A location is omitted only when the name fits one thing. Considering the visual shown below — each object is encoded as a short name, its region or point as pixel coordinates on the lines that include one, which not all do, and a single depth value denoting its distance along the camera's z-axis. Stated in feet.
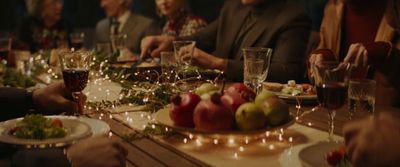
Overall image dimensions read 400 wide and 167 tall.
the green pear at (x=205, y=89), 5.12
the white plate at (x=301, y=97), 6.24
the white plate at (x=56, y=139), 4.40
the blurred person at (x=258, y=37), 9.04
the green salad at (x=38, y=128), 4.56
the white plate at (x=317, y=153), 3.83
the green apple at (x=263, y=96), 4.67
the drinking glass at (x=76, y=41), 10.78
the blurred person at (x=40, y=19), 16.53
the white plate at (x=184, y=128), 4.37
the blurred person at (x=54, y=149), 3.82
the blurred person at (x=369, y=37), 7.24
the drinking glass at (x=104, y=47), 10.26
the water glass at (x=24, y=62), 9.55
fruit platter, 4.39
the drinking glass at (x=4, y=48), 9.75
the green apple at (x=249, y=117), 4.41
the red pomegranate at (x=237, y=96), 4.62
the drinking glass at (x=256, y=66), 6.03
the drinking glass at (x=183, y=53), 7.16
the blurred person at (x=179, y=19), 13.44
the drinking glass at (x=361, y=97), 5.26
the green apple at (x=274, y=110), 4.58
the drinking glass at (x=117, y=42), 10.63
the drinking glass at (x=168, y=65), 6.97
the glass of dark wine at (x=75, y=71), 5.57
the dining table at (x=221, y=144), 4.10
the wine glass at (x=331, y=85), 4.52
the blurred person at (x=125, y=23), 15.71
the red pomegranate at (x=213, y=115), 4.37
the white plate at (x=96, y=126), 4.74
